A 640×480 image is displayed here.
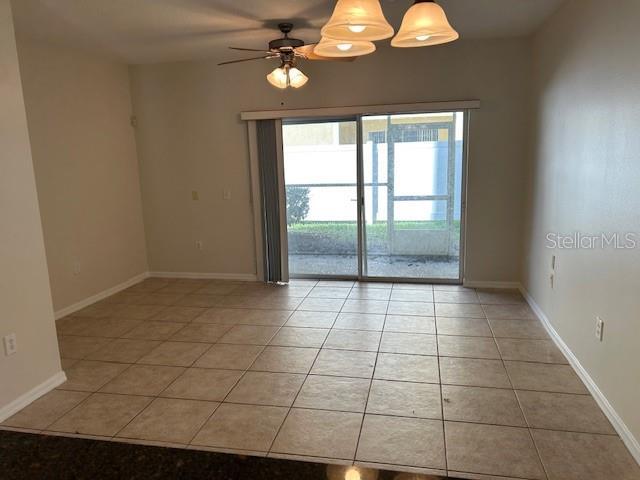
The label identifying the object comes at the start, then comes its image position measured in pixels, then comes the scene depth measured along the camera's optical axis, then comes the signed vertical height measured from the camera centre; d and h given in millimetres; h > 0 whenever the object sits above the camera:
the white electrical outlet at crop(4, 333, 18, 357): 2537 -921
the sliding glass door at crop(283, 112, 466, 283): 4766 -289
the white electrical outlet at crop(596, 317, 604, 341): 2524 -926
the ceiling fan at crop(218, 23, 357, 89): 3459 +822
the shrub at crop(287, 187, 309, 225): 5168 -379
